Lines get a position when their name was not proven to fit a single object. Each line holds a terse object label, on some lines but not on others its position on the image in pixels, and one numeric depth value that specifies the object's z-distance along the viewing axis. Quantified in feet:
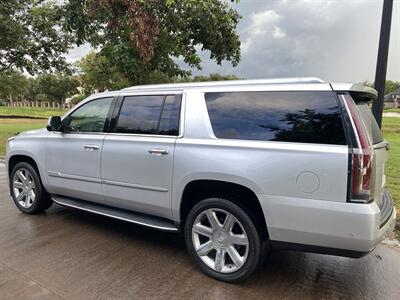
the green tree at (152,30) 19.93
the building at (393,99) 322.03
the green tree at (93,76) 25.21
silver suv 9.53
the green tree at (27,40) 41.95
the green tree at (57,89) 193.71
